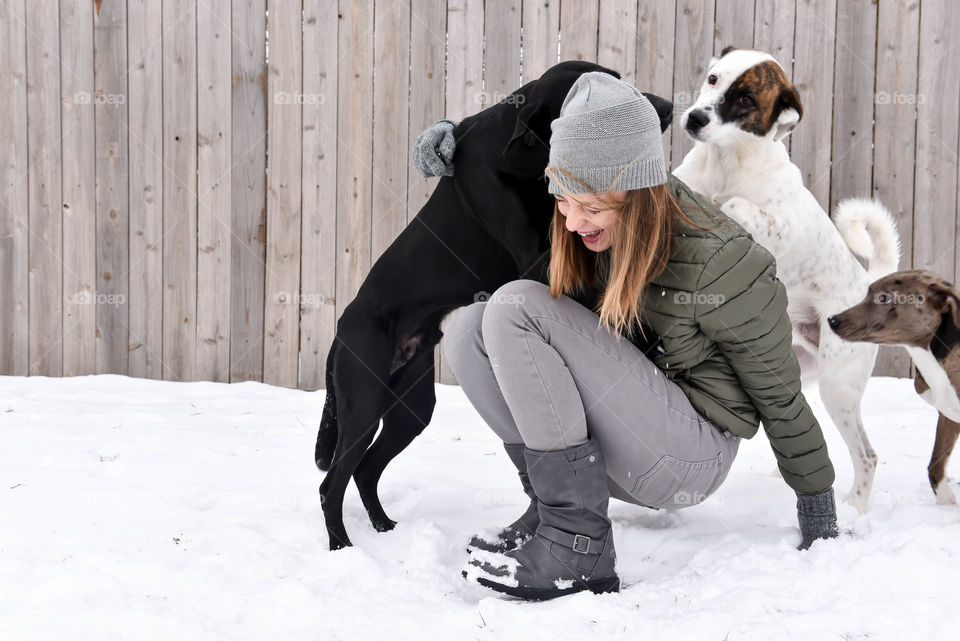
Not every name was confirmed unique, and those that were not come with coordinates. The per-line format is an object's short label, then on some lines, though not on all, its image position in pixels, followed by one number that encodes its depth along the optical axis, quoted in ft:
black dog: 6.62
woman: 5.32
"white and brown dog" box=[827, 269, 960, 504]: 7.64
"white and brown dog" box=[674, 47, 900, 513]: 7.54
